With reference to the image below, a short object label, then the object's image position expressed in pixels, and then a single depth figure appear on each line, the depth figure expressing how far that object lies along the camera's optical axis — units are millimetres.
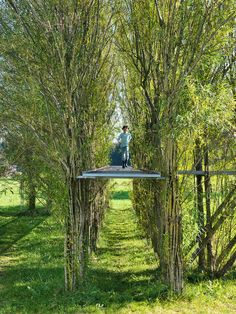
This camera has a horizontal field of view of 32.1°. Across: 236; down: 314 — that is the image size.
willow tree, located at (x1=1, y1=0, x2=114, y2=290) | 6820
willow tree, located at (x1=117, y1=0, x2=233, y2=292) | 6652
